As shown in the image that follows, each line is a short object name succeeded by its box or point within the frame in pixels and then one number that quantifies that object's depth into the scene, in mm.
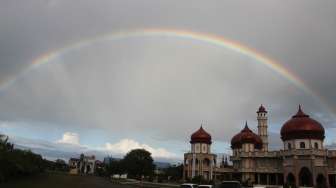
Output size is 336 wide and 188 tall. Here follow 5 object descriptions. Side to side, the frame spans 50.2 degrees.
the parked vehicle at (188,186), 41456
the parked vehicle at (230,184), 32287
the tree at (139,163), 118938
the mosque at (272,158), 78250
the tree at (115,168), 136000
